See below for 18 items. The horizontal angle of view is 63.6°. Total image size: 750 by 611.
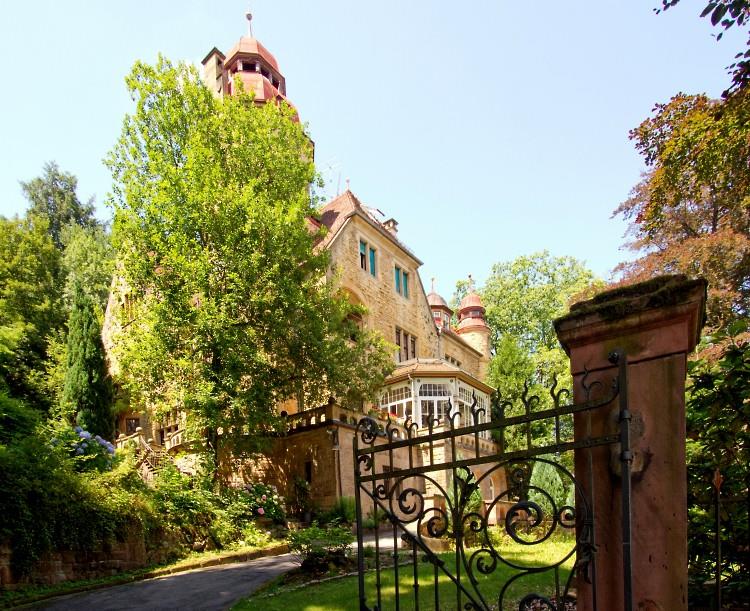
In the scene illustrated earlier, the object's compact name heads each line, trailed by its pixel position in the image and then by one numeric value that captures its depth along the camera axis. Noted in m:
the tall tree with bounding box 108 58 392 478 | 16.16
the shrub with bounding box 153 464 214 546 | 13.35
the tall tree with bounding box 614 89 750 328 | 8.89
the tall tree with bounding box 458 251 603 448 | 42.72
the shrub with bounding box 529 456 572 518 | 20.44
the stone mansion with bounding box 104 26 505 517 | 19.28
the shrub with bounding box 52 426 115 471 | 12.55
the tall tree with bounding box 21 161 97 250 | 39.19
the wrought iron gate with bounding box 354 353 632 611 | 2.79
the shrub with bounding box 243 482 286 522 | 15.74
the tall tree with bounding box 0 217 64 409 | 24.42
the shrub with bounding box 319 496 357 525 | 17.36
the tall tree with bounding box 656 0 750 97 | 4.42
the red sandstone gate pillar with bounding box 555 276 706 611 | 2.72
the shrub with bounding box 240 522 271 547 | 14.20
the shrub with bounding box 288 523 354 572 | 9.67
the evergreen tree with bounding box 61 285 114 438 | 21.53
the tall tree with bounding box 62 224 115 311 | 29.53
